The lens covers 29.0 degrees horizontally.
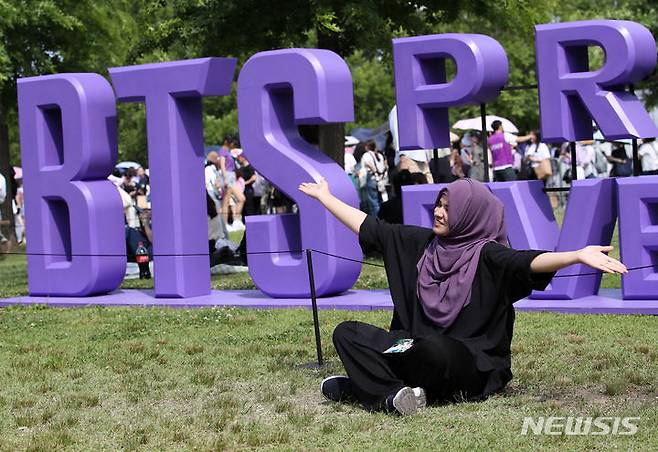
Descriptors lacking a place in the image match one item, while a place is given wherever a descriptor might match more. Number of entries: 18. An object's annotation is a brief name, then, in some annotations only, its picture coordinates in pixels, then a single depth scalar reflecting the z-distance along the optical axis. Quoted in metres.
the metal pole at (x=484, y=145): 12.58
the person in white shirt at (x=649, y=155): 22.33
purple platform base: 11.23
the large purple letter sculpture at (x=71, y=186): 13.61
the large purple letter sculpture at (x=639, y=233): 11.37
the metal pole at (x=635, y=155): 11.81
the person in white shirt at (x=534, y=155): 21.93
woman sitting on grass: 7.14
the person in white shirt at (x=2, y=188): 20.96
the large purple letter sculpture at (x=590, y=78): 11.41
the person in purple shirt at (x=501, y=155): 20.33
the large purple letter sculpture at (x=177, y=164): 13.15
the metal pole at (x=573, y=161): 12.03
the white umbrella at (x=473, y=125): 27.27
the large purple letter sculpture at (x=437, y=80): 12.05
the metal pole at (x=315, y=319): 8.98
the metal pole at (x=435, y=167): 12.92
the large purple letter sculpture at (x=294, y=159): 12.44
